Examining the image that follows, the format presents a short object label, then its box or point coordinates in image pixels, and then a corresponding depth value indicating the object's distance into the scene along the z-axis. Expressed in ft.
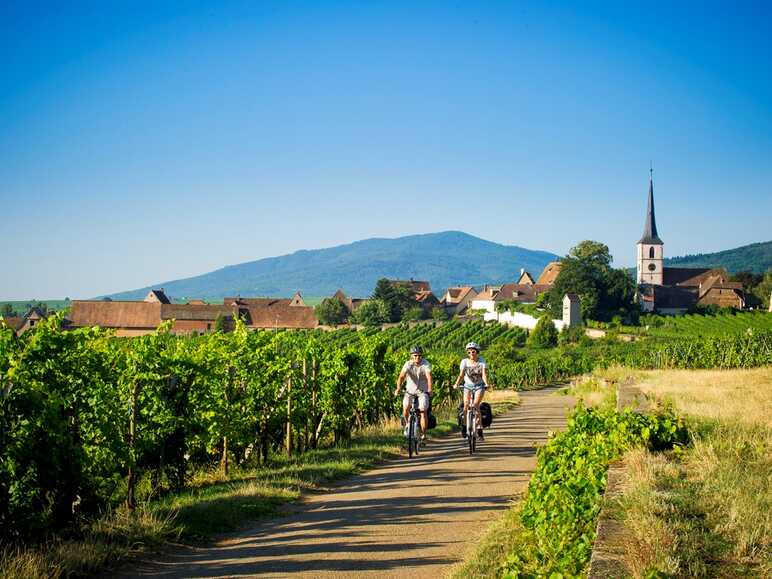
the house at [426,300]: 484.09
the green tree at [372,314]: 385.91
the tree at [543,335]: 279.28
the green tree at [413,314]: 398.21
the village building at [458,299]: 508.16
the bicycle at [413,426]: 42.16
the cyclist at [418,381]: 41.42
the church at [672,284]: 389.19
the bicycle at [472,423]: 42.32
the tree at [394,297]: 415.83
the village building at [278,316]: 355.77
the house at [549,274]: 484.66
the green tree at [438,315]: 411.81
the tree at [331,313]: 396.78
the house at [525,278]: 536.58
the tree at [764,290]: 379.76
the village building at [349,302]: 423.23
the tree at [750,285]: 389.21
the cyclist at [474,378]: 41.86
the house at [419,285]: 484.70
